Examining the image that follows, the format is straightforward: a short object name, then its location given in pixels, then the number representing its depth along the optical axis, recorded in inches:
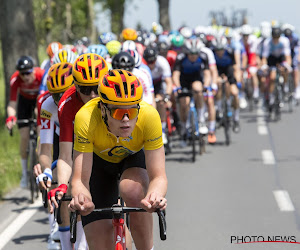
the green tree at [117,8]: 1846.7
